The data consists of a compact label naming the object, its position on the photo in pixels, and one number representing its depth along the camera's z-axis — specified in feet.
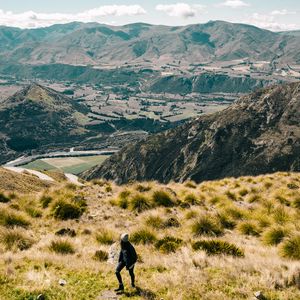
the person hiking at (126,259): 40.57
